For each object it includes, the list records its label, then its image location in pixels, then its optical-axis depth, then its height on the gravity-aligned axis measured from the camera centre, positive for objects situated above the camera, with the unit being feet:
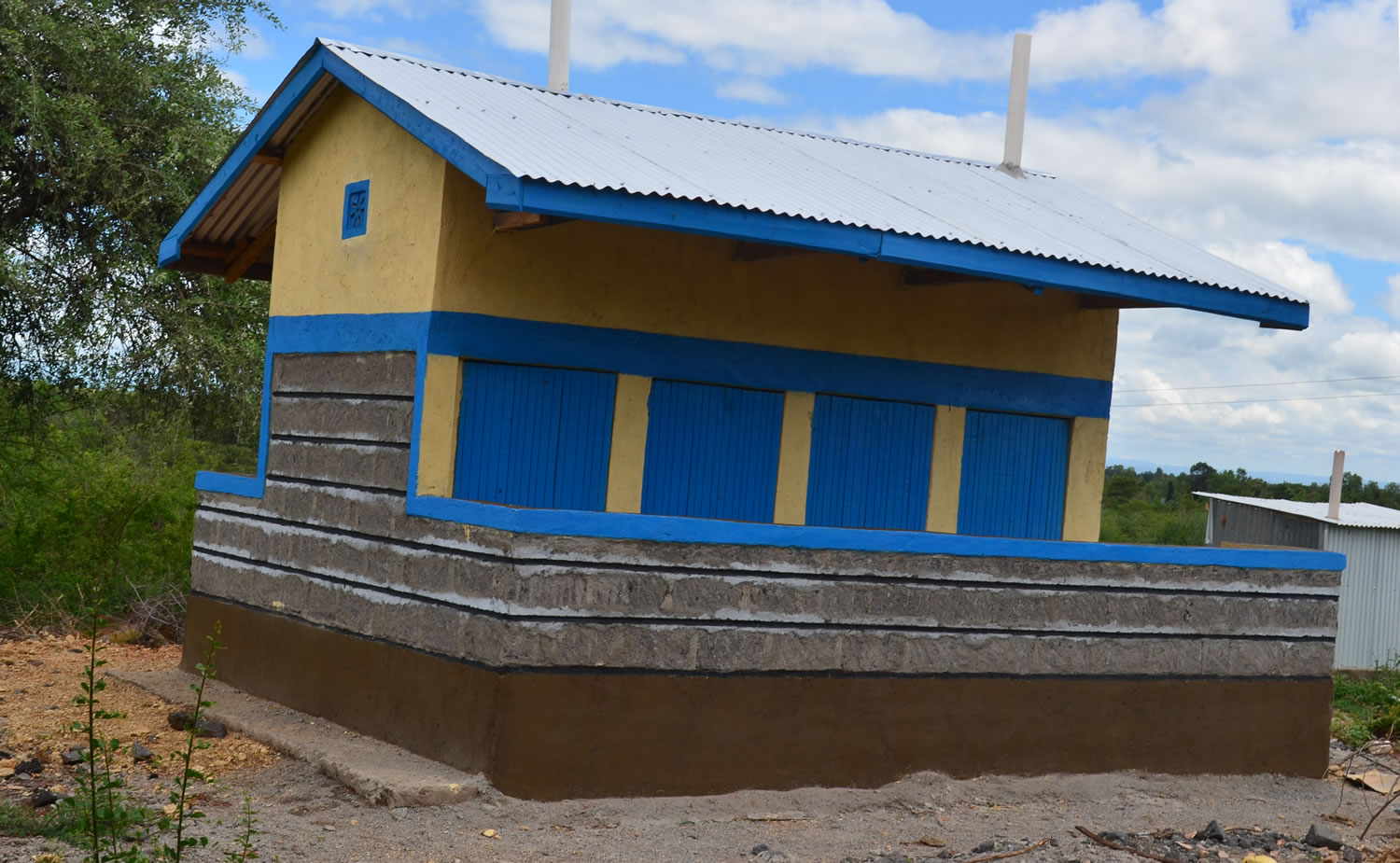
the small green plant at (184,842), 14.85 -4.55
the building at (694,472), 25.03 -0.45
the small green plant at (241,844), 15.74 -6.27
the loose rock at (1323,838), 25.57 -5.87
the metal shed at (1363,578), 63.77 -2.94
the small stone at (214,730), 28.78 -6.36
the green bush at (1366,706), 41.83 -6.88
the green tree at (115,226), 47.42 +5.96
